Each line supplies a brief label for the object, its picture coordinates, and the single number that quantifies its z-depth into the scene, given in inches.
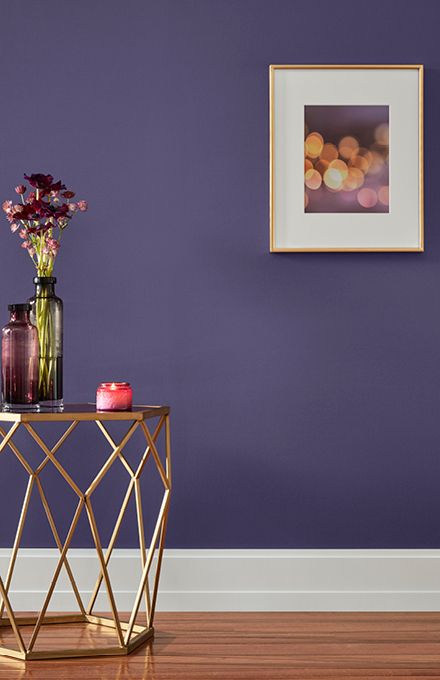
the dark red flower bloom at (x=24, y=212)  93.4
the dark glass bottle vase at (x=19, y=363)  90.1
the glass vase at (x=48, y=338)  92.9
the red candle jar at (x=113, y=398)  89.0
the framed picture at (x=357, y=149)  105.3
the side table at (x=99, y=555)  85.4
